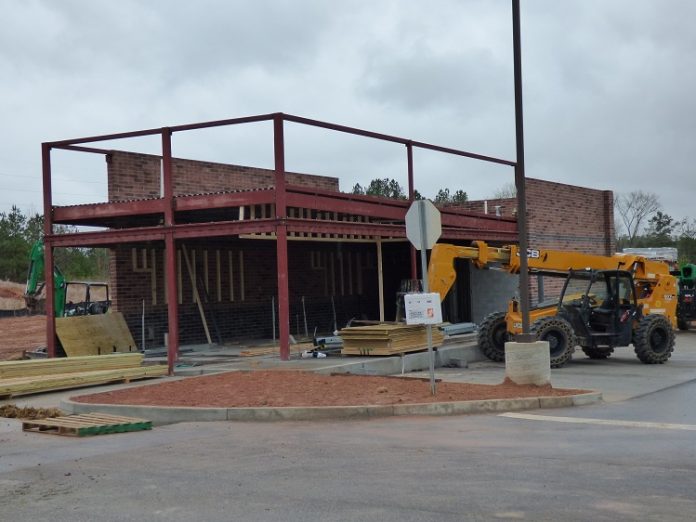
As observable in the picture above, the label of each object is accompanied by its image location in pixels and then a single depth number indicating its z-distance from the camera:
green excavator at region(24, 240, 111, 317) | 21.30
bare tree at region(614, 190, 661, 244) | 84.94
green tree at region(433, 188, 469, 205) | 59.40
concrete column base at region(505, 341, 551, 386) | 13.12
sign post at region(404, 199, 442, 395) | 12.04
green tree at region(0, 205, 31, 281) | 54.47
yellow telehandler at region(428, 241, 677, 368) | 17.95
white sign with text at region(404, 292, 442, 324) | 12.09
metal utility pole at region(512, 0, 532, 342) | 13.30
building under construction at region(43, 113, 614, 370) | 16.89
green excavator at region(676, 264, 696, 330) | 29.83
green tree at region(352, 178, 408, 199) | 53.60
